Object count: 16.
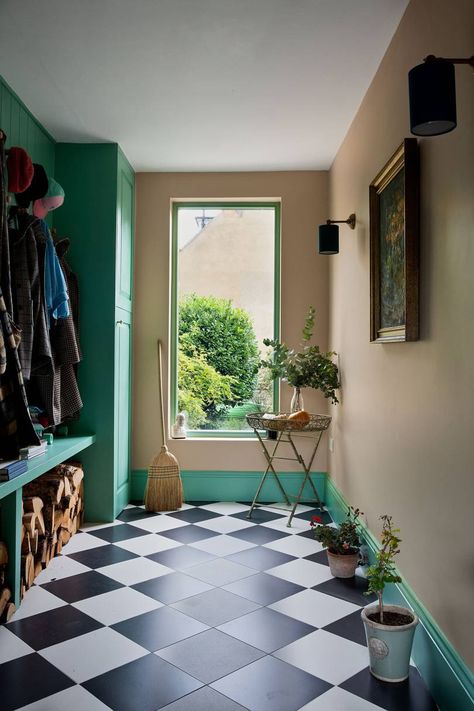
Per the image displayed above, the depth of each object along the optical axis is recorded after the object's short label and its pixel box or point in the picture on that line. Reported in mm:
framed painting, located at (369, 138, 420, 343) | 2199
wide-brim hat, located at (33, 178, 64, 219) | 3365
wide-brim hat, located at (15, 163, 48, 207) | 3244
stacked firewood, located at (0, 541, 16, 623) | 2449
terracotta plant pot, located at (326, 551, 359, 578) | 2951
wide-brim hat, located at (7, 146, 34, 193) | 2801
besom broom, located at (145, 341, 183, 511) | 4238
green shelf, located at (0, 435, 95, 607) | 2562
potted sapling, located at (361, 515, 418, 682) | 2004
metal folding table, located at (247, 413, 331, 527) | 3859
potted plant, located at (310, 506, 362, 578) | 2955
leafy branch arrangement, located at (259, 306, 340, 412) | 4043
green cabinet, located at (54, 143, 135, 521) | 3982
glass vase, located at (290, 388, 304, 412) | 4180
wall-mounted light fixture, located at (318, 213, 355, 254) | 3715
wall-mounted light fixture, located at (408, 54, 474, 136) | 1604
